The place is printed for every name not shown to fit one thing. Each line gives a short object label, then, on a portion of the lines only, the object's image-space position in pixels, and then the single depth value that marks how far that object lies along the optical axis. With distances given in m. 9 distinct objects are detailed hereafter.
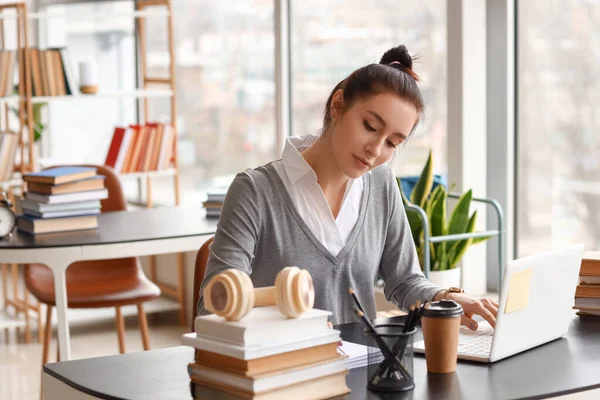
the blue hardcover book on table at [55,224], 3.17
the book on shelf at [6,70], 4.61
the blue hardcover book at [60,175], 3.21
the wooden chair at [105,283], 3.42
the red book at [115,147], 4.71
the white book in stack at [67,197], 3.19
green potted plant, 3.09
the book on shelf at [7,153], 4.73
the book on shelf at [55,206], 3.17
